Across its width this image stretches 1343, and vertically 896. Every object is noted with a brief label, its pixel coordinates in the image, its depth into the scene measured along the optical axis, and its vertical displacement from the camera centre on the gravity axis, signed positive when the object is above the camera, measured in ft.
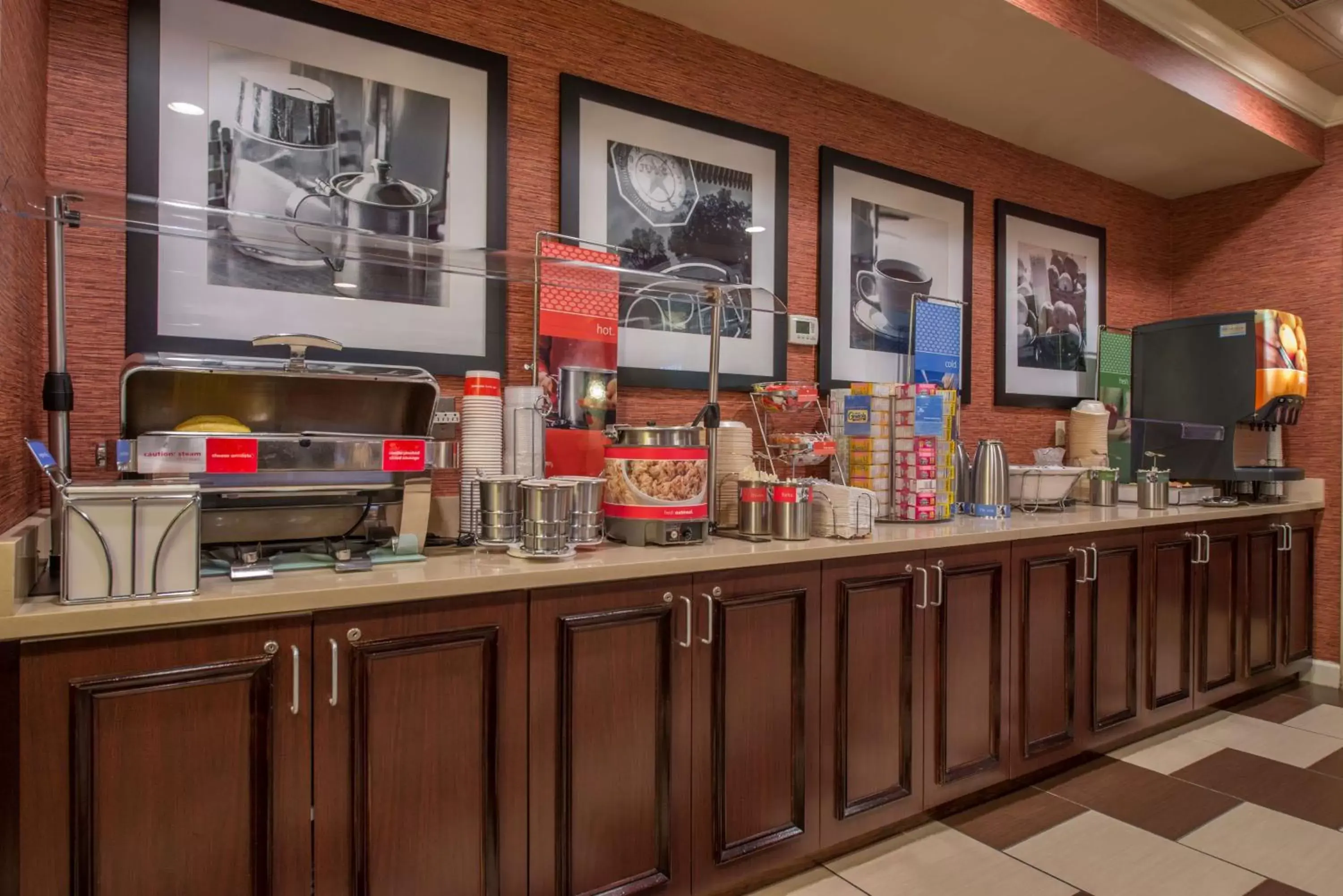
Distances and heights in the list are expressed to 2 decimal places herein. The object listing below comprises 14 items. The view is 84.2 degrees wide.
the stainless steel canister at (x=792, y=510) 6.64 -0.60
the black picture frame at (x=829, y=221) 9.30 +2.80
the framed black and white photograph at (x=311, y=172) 5.57 +2.23
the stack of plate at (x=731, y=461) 7.18 -0.18
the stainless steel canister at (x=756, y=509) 6.65 -0.59
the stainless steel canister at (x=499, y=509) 5.54 -0.51
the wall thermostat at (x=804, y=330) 9.01 +1.39
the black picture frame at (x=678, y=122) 7.38 +2.99
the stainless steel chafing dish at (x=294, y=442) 4.60 -0.02
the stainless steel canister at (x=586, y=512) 5.67 -0.54
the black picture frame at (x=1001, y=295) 11.28 +2.29
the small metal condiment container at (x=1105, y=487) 10.69 -0.59
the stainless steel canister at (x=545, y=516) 5.29 -0.54
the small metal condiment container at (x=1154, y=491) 10.25 -0.61
